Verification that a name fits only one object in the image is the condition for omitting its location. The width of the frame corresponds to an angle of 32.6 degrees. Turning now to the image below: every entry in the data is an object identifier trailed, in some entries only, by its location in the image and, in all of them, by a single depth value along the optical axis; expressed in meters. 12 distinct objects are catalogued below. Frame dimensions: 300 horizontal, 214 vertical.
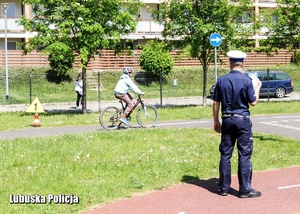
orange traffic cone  17.17
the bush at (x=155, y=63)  34.56
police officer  7.08
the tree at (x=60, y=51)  20.03
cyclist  14.92
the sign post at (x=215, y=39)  19.11
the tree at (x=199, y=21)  23.19
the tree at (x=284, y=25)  25.85
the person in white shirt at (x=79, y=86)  24.67
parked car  30.54
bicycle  15.41
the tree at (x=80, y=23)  20.50
